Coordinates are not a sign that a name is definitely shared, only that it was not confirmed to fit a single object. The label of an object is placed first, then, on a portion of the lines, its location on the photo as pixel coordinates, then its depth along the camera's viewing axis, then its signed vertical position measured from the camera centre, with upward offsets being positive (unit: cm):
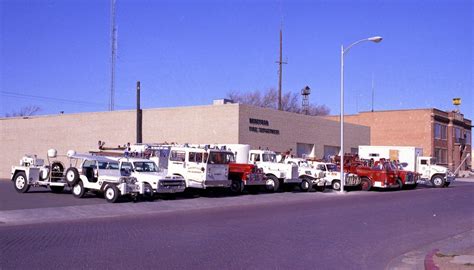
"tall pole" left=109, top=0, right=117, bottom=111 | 4318 +888
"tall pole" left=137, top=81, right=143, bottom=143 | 4408 +304
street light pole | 3319 +468
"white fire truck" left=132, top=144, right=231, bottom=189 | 2734 -28
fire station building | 4222 +244
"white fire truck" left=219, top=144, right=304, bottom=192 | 3231 -32
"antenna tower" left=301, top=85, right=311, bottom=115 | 6969 +815
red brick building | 7438 +459
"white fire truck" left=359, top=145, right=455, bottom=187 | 4316 +14
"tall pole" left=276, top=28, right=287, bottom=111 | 6200 +1092
